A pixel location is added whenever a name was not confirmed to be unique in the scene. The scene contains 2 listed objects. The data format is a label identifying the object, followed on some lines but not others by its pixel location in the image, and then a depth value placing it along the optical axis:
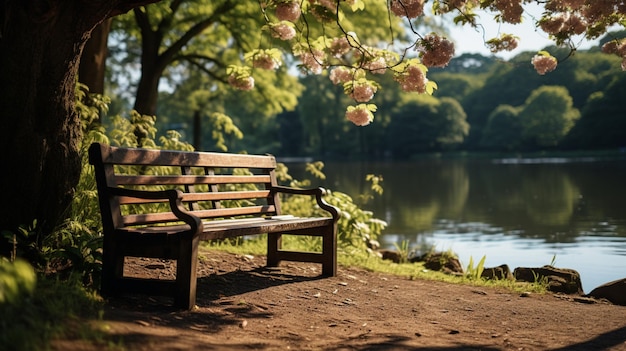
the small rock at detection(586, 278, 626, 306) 7.15
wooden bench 5.08
